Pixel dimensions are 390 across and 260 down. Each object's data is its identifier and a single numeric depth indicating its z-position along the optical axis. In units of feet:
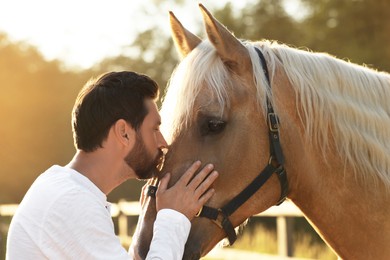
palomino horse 19.15
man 16.02
